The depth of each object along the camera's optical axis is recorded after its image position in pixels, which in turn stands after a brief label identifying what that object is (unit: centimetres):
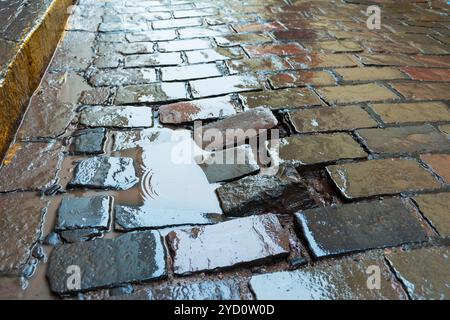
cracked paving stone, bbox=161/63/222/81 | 260
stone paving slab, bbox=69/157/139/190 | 167
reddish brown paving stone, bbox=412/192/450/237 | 149
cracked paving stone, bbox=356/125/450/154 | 192
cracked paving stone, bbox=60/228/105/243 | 142
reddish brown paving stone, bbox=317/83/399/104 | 235
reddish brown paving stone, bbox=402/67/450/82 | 265
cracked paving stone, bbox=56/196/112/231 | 147
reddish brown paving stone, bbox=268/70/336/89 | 252
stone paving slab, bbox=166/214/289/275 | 135
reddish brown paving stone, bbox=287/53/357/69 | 279
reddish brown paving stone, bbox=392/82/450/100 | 241
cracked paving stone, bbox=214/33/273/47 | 315
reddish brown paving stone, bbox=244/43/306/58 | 295
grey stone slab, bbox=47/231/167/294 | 127
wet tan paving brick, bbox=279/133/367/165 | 184
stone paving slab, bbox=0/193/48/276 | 133
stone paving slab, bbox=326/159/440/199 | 166
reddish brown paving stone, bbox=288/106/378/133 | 208
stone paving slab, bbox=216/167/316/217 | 159
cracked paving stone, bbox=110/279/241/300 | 124
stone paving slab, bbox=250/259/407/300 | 124
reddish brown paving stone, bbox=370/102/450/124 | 217
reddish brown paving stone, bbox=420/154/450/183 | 176
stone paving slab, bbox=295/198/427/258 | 141
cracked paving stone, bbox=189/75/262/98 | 242
